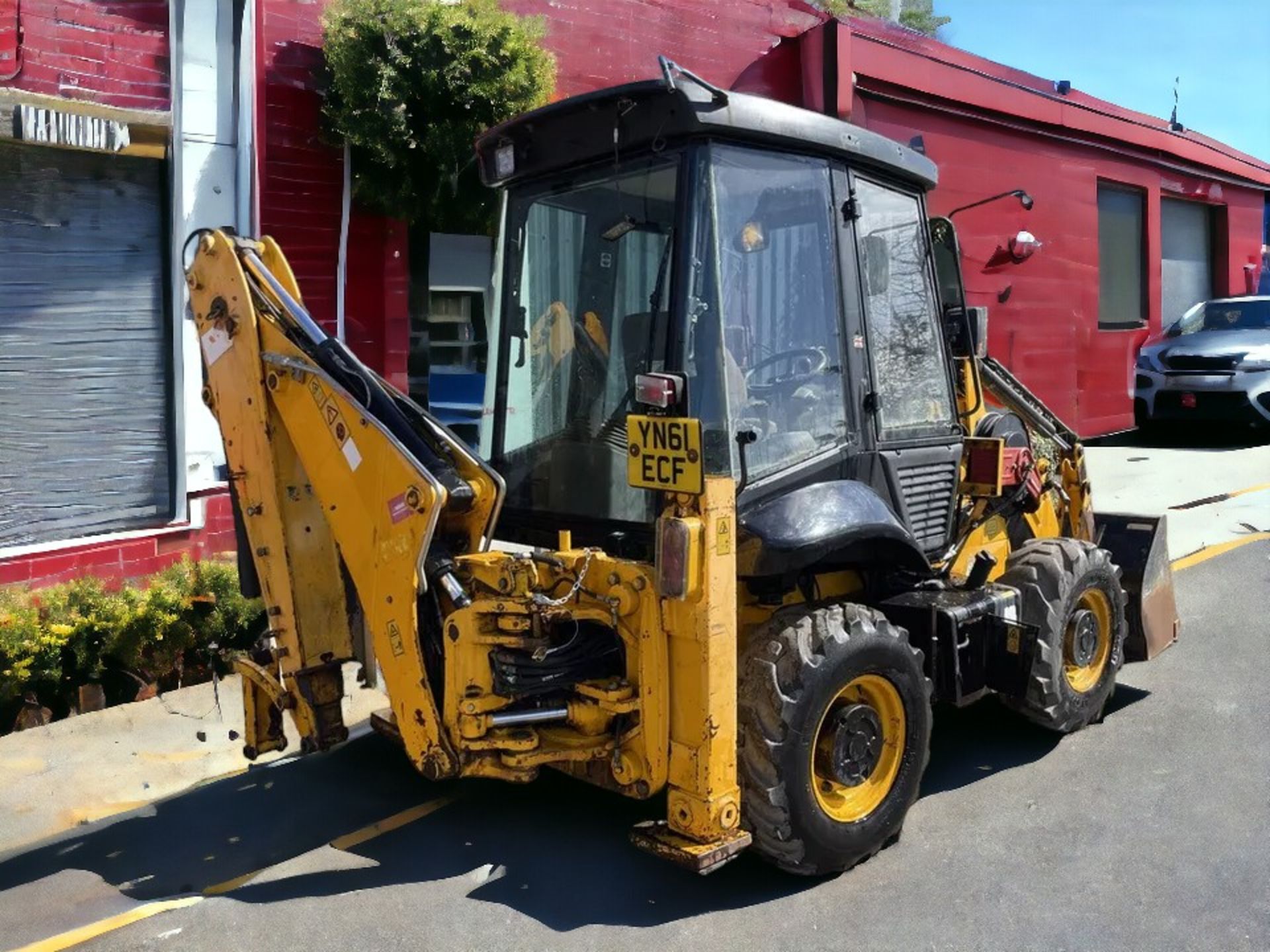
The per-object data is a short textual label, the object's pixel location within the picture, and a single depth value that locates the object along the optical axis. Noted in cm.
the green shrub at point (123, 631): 598
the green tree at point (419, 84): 838
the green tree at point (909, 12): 1530
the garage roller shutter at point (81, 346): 746
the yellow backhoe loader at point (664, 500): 390
